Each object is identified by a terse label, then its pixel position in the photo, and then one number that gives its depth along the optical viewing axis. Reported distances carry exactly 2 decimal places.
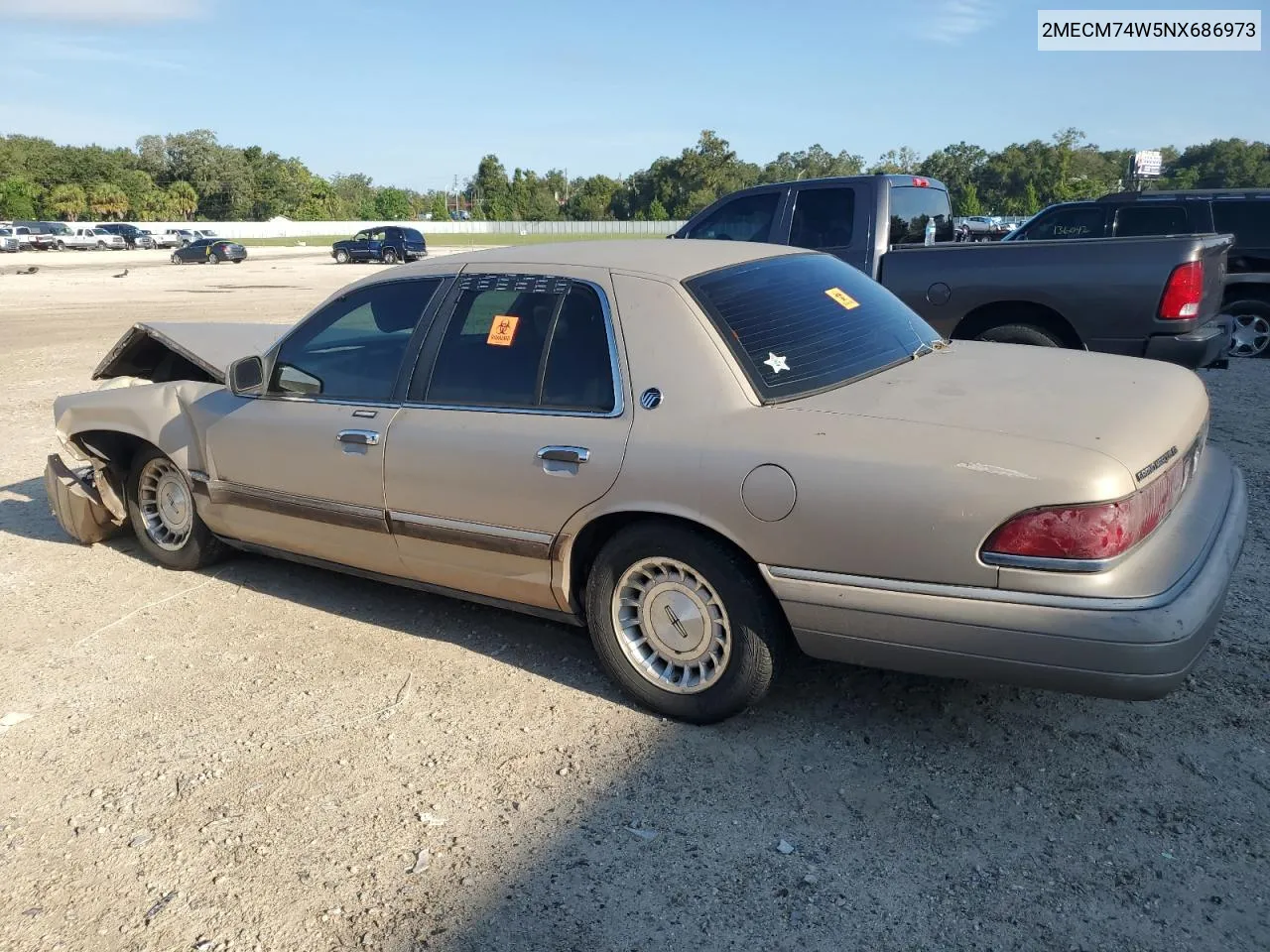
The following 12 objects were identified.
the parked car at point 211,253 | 43.72
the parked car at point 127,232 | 58.88
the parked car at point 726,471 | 2.77
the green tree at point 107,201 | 87.50
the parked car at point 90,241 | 56.62
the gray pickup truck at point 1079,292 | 6.48
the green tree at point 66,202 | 85.44
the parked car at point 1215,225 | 10.51
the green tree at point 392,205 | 105.12
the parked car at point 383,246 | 41.19
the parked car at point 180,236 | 62.48
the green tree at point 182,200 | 93.34
